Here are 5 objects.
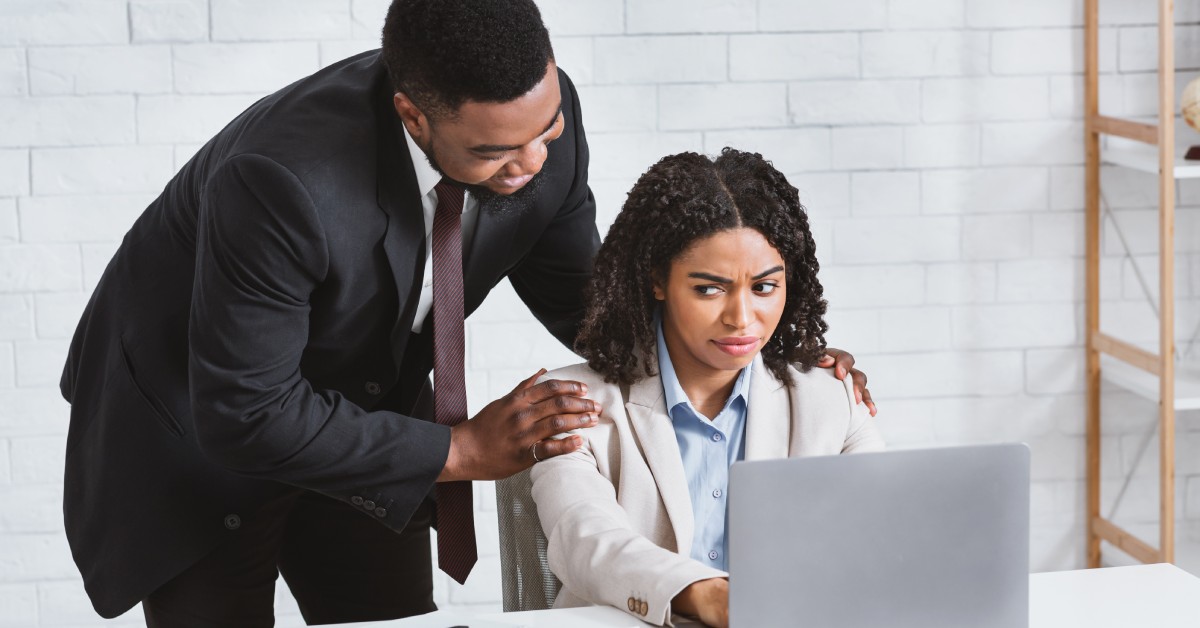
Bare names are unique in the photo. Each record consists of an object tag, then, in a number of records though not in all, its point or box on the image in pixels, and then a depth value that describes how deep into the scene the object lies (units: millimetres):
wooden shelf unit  5360
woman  4602
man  4436
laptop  4042
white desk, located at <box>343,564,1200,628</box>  4417
